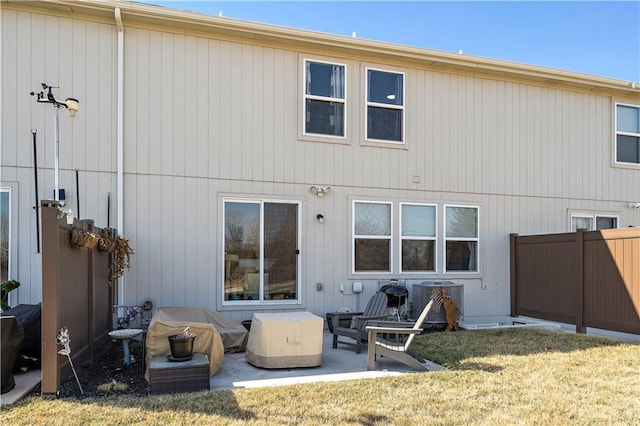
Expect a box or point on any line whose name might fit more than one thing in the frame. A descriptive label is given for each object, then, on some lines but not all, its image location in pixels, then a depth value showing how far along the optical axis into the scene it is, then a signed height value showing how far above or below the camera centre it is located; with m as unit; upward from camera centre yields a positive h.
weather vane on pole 5.45 +1.18
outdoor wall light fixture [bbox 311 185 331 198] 8.26 +0.33
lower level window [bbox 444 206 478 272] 9.16 -0.53
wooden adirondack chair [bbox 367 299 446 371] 5.52 -1.59
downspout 7.24 +0.94
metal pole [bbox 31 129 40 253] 6.90 +0.44
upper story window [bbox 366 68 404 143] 8.71 +1.85
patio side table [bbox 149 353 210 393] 4.55 -1.57
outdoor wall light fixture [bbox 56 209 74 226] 4.84 -0.08
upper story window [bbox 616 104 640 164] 10.47 +1.63
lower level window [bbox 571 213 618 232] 10.09 -0.25
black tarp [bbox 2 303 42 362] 5.23 -1.33
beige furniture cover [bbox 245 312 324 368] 5.55 -1.51
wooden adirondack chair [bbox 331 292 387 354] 6.50 -1.60
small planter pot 4.85 -1.35
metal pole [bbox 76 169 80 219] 7.14 +0.19
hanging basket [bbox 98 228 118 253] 6.13 -0.41
